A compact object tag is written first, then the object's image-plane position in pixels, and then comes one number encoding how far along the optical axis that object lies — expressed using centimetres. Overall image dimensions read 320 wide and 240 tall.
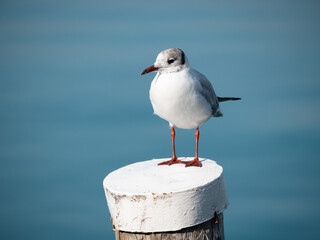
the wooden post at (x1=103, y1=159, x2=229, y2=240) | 677
